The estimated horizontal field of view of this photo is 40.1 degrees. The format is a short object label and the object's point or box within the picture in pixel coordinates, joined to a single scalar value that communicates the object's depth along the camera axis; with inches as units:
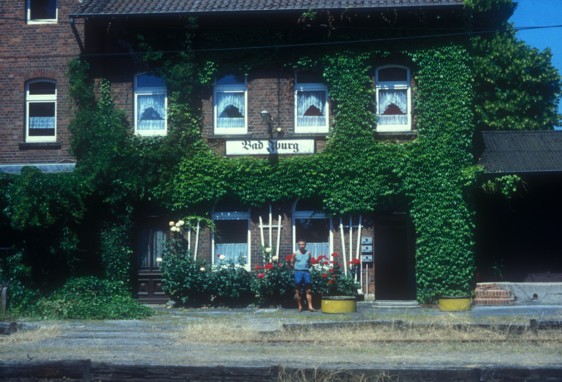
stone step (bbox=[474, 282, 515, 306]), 785.6
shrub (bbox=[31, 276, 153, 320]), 701.9
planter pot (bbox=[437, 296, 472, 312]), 747.4
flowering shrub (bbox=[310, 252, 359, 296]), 779.4
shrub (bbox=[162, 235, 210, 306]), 789.2
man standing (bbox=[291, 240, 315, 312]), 747.4
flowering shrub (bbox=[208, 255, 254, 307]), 790.5
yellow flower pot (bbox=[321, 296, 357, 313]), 717.3
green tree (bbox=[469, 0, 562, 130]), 1235.9
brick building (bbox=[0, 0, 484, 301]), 817.5
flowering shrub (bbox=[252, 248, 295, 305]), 780.0
